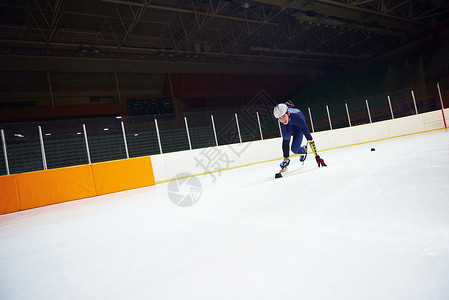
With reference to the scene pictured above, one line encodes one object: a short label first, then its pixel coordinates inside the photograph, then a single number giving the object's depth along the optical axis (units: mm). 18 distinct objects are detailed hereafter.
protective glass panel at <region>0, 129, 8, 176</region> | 6414
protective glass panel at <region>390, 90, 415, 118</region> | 13531
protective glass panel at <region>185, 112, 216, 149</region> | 9570
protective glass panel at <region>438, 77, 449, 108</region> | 17928
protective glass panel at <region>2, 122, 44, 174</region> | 6633
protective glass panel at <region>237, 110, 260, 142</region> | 10742
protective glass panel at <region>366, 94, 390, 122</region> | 13384
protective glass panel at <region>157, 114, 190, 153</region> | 9000
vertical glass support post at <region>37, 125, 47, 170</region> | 6895
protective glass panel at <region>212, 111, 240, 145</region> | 10203
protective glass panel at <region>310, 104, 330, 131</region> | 12922
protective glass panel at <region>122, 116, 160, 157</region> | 8430
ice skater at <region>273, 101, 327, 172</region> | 4473
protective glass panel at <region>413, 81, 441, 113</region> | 13695
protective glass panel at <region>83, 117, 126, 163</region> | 7898
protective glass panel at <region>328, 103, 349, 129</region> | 13508
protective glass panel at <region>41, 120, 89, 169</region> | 7285
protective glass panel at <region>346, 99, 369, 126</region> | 13594
